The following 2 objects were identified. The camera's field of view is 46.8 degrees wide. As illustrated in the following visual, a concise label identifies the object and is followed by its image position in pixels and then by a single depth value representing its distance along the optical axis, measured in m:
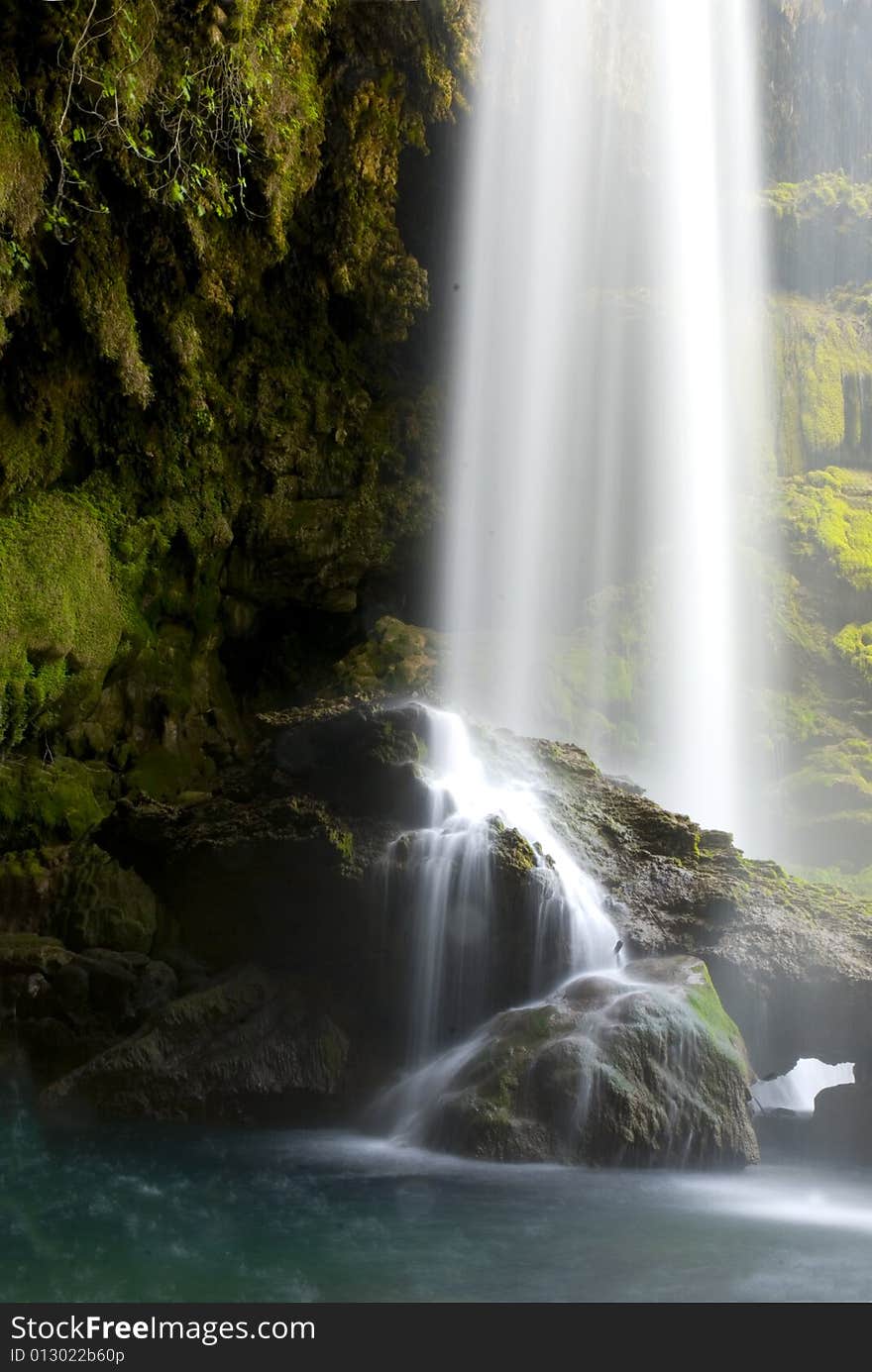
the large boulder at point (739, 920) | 8.98
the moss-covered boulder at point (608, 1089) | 7.32
